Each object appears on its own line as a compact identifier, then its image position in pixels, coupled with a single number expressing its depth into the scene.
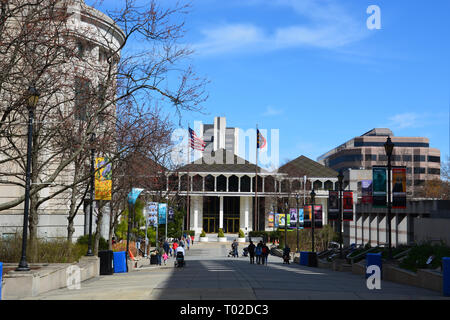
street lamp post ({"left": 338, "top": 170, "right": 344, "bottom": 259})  34.94
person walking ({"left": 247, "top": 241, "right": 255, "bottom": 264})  40.50
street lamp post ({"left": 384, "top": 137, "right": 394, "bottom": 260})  24.20
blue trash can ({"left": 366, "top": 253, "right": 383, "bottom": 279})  22.25
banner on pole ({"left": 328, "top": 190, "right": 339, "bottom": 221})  42.93
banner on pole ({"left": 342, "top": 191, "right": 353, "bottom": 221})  47.72
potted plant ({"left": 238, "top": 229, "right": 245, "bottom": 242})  99.70
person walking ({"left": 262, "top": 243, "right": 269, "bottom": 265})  39.12
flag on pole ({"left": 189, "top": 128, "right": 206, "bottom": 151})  65.62
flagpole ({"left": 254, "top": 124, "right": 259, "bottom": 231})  103.24
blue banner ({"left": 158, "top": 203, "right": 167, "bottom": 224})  50.22
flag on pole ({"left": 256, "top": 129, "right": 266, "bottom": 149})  84.00
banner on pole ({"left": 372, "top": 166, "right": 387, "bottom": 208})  28.98
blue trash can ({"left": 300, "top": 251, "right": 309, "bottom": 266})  42.75
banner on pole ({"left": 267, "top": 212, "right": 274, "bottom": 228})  76.94
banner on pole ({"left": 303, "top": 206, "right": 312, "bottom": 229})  53.06
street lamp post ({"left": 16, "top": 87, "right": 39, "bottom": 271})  15.81
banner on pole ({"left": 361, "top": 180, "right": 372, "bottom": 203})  47.25
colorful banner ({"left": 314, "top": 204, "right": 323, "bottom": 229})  50.58
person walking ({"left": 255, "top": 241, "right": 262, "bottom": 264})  40.53
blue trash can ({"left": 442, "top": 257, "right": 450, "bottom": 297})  15.15
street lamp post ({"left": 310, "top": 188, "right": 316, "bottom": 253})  47.52
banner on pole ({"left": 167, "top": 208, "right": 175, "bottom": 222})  64.04
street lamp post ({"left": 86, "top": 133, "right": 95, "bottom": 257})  24.02
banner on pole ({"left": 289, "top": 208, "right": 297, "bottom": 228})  61.39
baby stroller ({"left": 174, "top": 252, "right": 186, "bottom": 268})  31.02
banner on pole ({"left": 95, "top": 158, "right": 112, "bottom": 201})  25.95
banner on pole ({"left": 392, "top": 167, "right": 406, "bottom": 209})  28.17
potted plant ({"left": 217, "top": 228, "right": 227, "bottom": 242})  99.88
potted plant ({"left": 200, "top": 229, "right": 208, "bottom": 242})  97.50
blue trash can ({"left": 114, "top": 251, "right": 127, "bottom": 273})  30.36
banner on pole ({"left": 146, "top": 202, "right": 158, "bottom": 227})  45.12
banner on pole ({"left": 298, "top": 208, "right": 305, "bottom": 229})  67.04
